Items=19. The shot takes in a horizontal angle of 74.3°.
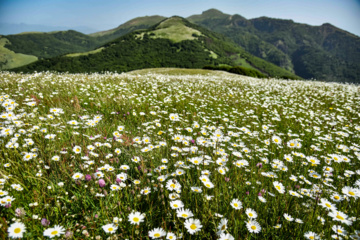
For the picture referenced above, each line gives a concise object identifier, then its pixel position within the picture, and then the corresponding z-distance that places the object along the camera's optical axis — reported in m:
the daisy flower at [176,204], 0.66
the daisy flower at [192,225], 0.60
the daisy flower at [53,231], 0.57
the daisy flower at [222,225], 0.60
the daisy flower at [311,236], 0.63
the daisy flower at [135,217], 0.61
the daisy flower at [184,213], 0.63
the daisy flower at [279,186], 0.80
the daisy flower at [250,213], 0.70
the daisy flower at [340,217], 0.66
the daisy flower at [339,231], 0.62
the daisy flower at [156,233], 0.59
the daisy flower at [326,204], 0.71
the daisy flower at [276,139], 1.21
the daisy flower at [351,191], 0.76
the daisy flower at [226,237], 0.60
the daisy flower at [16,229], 0.55
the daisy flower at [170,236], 0.62
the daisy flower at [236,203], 0.71
